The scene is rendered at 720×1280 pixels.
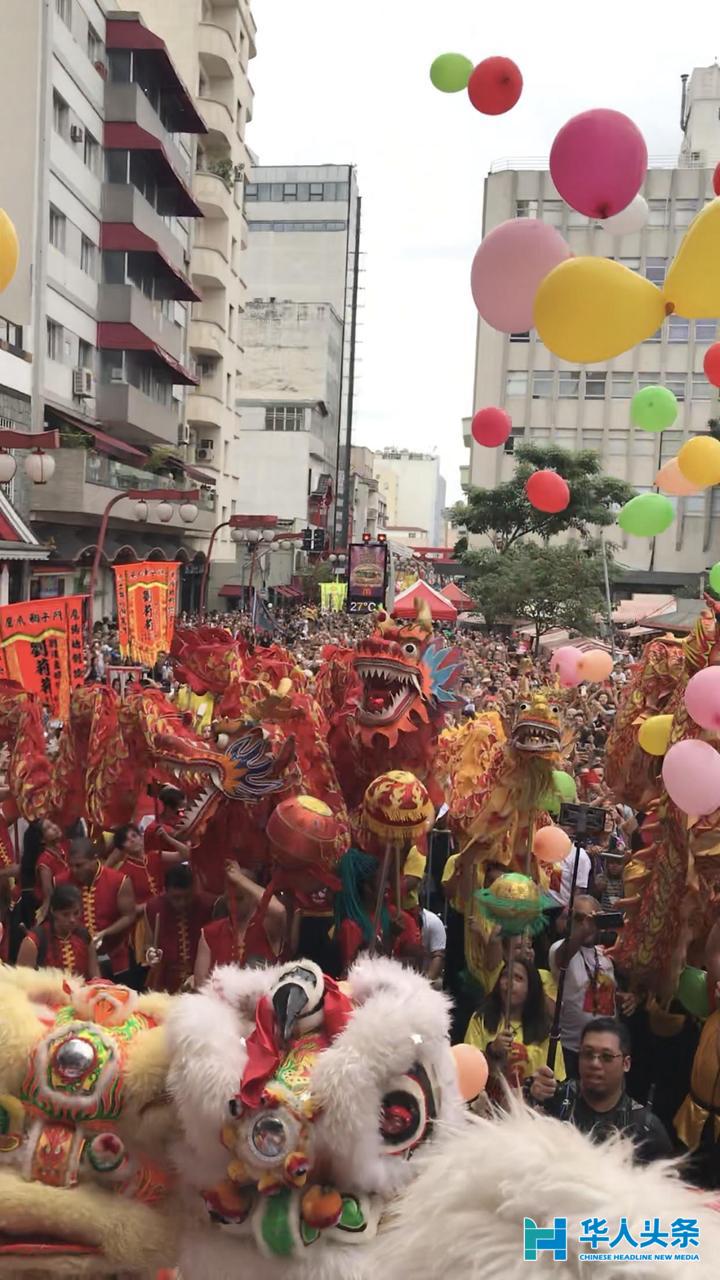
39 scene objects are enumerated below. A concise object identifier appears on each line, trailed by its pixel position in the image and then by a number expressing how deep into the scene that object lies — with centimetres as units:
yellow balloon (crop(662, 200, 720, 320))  391
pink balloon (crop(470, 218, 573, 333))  467
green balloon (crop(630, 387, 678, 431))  634
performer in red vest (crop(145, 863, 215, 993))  432
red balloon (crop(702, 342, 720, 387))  562
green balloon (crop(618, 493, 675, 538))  649
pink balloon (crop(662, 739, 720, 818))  378
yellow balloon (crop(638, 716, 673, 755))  475
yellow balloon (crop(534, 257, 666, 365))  402
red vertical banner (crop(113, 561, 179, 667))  971
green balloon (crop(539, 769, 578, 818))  472
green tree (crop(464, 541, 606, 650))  2028
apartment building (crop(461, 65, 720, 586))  3422
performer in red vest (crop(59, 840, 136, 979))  448
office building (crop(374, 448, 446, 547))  14675
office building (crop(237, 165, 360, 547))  5078
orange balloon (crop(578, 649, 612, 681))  753
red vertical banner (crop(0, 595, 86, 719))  657
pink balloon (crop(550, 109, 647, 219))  415
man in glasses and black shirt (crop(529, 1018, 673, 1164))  266
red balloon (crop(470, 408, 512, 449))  666
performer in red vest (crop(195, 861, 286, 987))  384
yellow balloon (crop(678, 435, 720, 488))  571
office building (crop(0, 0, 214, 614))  1742
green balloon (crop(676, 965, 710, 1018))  379
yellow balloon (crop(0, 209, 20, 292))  552
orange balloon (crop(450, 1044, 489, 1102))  231
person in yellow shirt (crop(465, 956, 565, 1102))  340
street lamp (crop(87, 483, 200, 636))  1452
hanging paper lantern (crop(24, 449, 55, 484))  1098
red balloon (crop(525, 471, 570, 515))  711
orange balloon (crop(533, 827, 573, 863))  478
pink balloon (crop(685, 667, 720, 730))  391
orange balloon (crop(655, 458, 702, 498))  614
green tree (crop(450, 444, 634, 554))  2464
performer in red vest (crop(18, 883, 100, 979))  396
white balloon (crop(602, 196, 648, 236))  523
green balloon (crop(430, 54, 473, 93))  521
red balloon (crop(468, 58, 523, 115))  502
